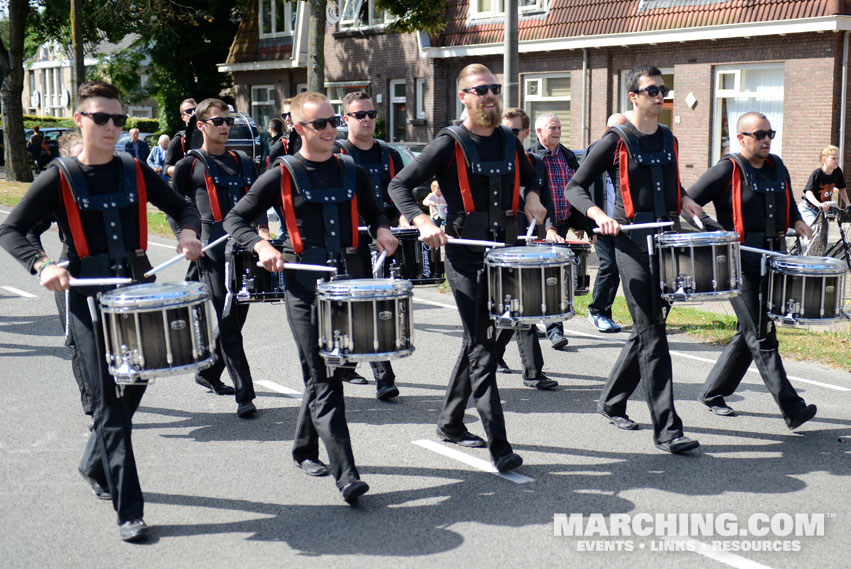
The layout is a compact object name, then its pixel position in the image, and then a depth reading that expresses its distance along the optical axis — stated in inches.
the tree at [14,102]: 1333.7
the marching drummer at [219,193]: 296.4
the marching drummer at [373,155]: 311.1
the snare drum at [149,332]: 189.3
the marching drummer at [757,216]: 264.1
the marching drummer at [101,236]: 202.2
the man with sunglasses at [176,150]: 356.5
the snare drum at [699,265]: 236.1
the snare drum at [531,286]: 225.9
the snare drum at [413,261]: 298.4
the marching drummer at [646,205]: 249.0
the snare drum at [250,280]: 281.1
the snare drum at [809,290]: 250.2
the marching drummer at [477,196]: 236.8
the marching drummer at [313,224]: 220.7
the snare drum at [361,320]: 205.3
